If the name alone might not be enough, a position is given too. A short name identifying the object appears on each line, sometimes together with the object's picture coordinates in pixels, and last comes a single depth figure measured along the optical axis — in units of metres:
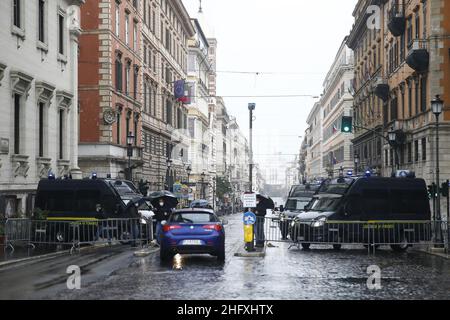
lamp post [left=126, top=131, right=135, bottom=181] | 37.82
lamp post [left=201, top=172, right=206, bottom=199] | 89.56
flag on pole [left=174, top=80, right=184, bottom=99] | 62.53
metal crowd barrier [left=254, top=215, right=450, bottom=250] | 21.91
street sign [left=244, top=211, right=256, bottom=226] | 20.25
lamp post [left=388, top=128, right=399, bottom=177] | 37.00
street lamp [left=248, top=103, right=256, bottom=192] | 25.44
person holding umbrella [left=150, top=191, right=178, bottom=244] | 22.67
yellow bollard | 20.14
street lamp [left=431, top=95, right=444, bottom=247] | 24.52
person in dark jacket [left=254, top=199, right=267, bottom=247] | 22.70
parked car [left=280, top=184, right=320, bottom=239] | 30.17
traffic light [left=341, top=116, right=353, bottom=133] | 32.56
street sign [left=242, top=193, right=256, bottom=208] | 20.72
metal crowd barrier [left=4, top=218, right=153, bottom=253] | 21.16
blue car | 17.64
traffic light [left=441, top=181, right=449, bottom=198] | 27.84
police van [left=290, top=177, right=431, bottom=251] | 22.00
